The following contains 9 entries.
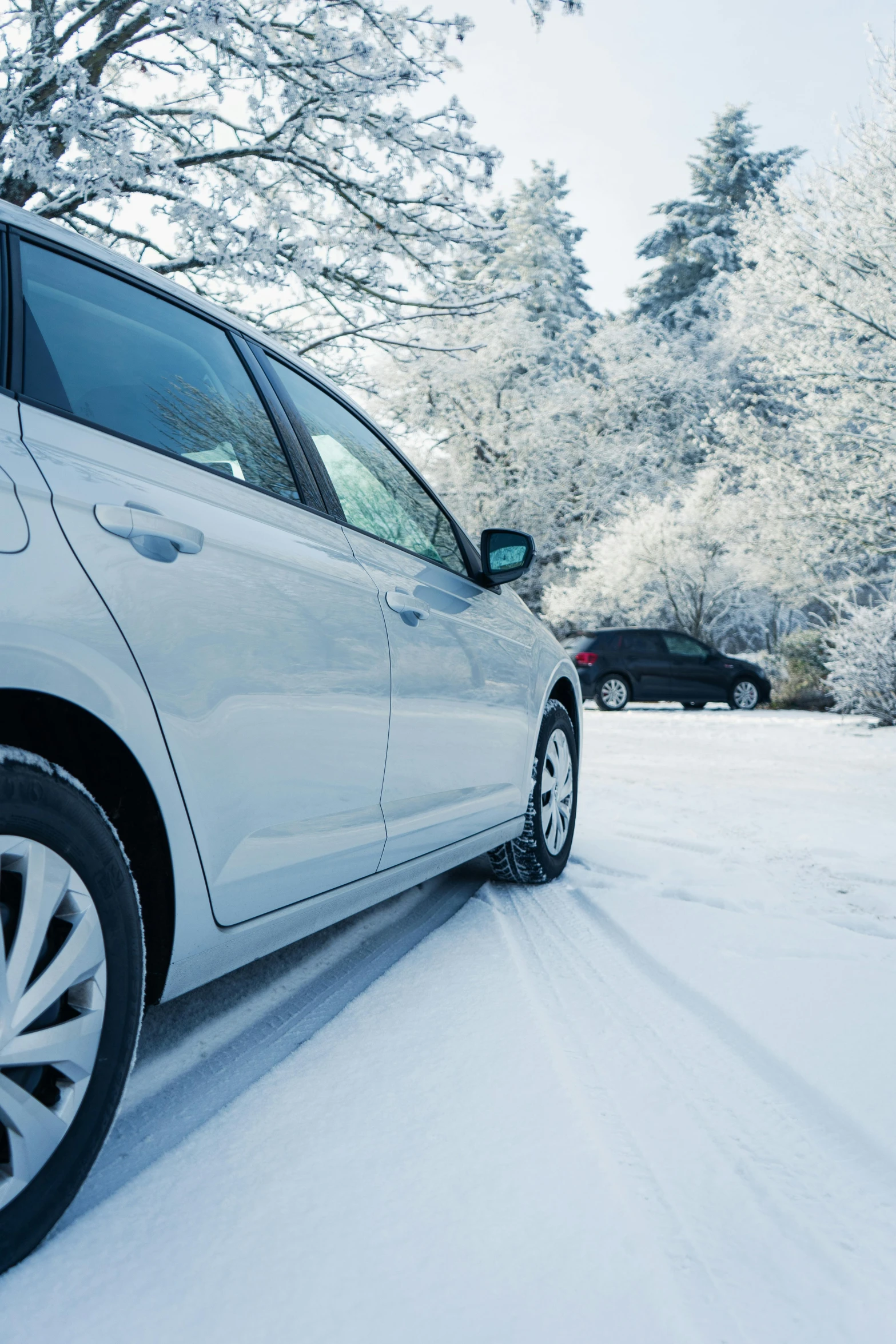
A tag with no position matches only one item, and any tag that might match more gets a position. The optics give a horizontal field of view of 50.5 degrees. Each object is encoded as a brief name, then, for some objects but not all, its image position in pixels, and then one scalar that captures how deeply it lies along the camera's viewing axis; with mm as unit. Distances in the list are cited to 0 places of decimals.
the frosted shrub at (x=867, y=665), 12602
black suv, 17422
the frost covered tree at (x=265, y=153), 7461
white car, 1423
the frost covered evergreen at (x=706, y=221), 38344
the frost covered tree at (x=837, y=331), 11742
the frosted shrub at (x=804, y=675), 16328
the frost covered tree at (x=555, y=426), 28359
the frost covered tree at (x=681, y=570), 21672
